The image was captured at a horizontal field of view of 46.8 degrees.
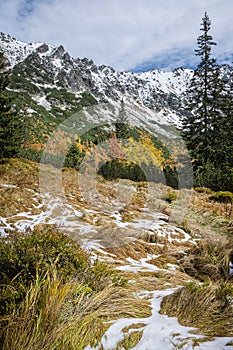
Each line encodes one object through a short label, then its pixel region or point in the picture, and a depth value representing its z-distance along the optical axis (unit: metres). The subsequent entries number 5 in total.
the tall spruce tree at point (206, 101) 20.80
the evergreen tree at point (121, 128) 43.13
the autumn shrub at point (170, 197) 10.79
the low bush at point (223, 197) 10.59
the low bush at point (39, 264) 2.17
